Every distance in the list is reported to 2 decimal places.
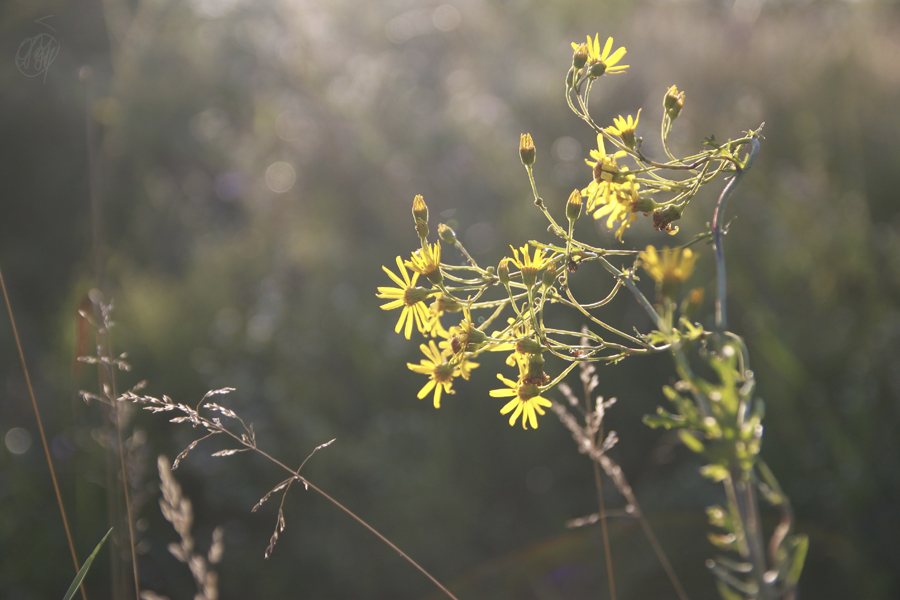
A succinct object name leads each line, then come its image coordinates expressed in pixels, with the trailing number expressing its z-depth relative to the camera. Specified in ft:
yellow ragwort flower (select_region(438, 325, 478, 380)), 1.82
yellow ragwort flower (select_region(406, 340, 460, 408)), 1.83
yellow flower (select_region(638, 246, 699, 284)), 2.03
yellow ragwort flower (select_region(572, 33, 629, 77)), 1.87
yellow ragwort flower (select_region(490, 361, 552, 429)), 1.79
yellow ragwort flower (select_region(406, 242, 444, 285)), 1.83
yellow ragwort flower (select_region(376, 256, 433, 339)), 1.84
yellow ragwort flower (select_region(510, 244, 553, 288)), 1.79
